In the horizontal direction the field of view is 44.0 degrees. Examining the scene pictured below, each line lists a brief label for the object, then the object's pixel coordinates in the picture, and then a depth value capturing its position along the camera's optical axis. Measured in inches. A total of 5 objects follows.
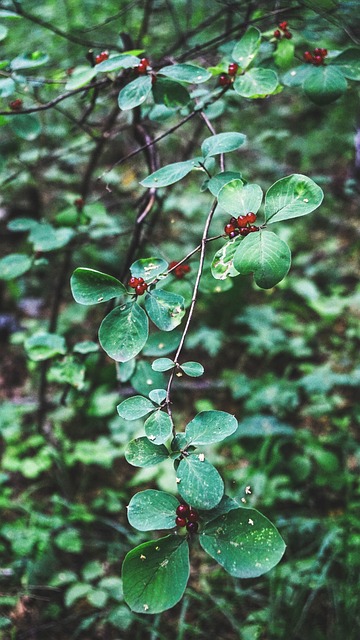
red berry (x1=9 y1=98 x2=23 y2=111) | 45.3
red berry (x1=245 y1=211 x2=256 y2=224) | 27.3
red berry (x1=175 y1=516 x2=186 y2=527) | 23.5
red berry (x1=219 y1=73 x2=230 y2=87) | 38.8
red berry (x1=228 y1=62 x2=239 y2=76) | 37.4
